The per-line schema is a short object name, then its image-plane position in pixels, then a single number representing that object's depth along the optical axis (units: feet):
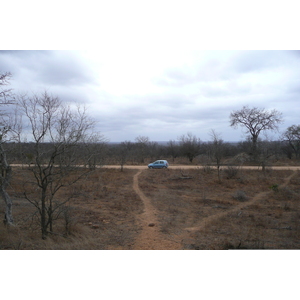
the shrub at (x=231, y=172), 66.59
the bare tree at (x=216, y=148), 69.19
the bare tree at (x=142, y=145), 128.87
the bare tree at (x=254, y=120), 114.52
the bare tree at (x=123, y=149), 81.48
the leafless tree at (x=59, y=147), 20.39
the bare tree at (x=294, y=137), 133.03
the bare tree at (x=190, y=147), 116.57
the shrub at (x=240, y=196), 44.24
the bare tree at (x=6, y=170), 22.73
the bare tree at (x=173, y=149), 147.13
